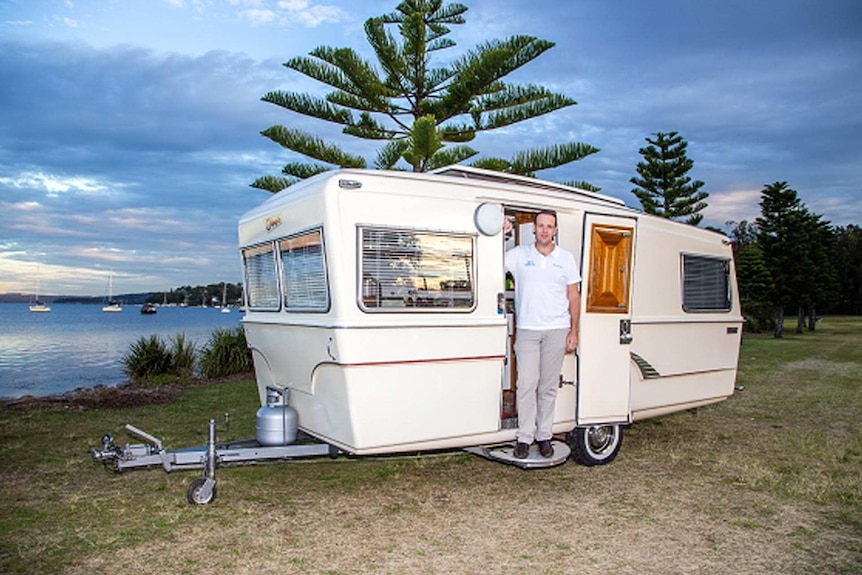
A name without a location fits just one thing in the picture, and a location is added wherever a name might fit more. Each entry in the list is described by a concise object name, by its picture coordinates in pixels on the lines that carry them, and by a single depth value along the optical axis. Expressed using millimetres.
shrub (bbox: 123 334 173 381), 14016
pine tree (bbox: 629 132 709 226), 31062
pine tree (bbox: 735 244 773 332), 33469
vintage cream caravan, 4828
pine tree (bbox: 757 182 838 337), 33500
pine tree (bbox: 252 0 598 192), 14734
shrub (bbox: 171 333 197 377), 14242
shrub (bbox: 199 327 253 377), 14281
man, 5660
